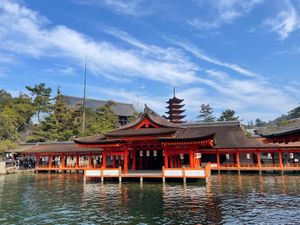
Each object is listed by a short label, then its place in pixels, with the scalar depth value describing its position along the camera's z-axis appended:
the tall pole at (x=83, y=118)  62.95
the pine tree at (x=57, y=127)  55.91
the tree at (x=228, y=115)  92.25
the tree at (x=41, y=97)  69.00
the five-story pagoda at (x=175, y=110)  72.75
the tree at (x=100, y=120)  59.13
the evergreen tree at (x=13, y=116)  50.75
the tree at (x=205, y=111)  126.09
